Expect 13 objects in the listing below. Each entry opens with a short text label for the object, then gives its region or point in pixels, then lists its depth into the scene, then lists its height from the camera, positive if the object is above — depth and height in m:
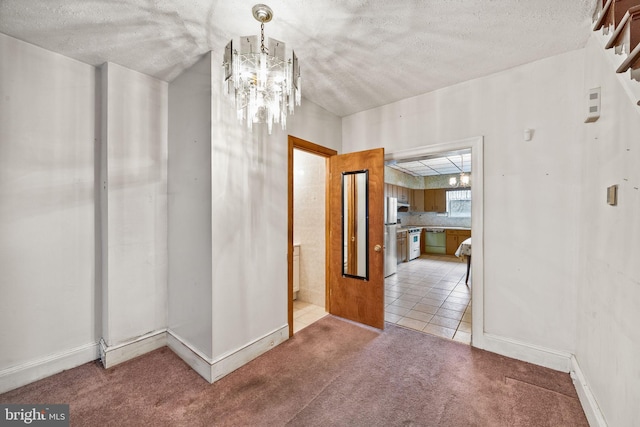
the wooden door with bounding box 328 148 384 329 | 3.03 -0.30
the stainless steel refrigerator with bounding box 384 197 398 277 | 5.52 -0.54
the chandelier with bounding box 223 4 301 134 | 1.48 +0.82
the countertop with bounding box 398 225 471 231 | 7.83 -0.45
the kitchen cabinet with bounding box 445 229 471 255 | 7.62 -0.76
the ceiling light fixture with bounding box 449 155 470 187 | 5.80 +0.81
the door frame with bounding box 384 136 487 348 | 2.55 -0.23
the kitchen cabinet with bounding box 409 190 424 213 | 8.78 +0.41
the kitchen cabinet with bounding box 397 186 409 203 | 7.78 +0.58
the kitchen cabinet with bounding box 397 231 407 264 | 6.75 -0.90
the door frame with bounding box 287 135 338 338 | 2.84 -0.10
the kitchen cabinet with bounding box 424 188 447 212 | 8.43 +0.43
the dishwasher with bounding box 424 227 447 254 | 8.08 -0.89
